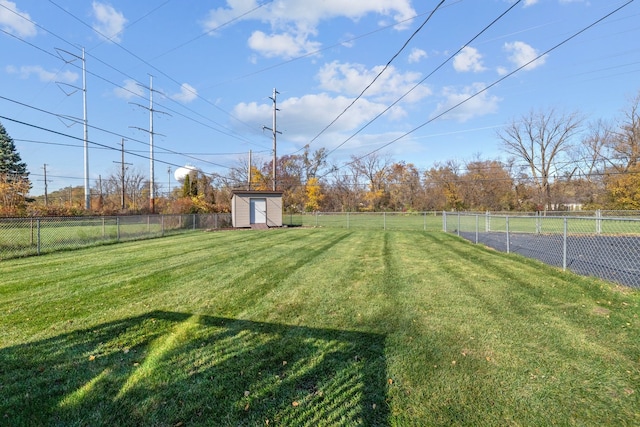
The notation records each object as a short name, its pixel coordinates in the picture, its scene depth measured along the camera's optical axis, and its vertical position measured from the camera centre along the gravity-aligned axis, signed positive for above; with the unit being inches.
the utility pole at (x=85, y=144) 1109.5 +243.3
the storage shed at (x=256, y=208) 804.0 +2.5
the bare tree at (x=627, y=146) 1108.5 +224.1
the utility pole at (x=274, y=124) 928.3 +260.8
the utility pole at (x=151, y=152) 1058.4 +221.8
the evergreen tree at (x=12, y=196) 615.9 +32.3
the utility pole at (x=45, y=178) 1699.9 +182.9
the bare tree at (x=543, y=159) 1449.3 +234.5
